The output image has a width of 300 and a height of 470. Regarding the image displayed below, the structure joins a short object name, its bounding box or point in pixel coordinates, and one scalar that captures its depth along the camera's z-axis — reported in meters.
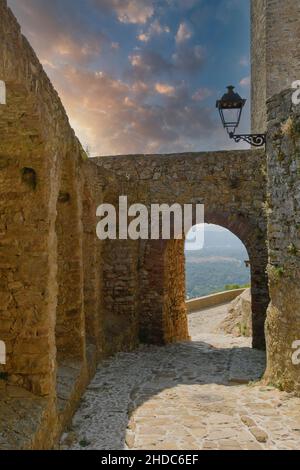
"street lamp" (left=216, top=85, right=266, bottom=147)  7.09
